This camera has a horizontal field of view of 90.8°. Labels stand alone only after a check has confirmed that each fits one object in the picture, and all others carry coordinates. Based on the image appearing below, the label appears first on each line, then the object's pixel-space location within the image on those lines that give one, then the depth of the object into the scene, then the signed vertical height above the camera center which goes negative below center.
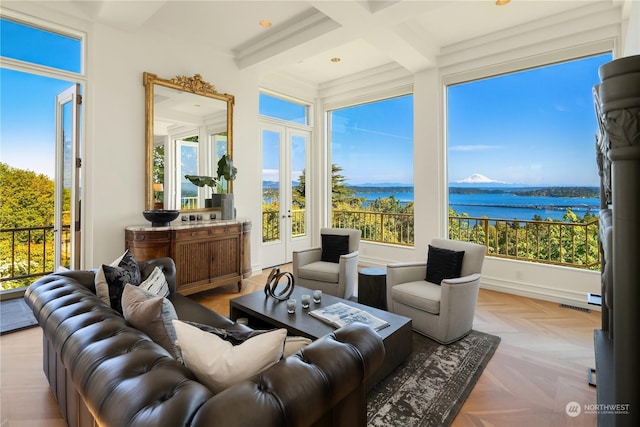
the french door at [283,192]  5.54 +0.43
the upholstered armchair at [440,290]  2.65 -0.68
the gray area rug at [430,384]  1.84 -1.15
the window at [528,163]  3.93 +0.71
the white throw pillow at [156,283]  2.14 -0.46
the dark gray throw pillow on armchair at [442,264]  3.00 -0.48
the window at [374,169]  5.73 +0.89
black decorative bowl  3.56 +0.00
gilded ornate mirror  3.82 +1.05
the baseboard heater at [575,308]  3.49 -1.06
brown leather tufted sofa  0.79 -0.48
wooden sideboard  3.43 -0.38
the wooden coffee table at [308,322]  2.13 -0.77
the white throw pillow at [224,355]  1.02 -0.46
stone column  0.85 +0.00
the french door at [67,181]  3.44 +0.42
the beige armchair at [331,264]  3.62 -0.59
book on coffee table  2.21 -0.74
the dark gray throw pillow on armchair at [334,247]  3.98 -0.40
